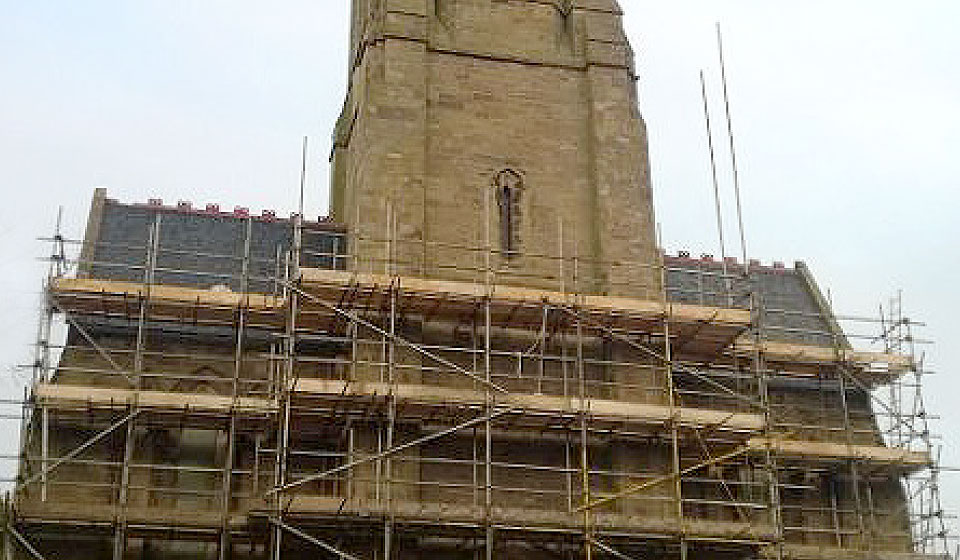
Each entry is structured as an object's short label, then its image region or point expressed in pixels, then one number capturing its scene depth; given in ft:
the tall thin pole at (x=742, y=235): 85.46
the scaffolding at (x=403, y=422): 72.84
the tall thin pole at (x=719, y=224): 88.28
